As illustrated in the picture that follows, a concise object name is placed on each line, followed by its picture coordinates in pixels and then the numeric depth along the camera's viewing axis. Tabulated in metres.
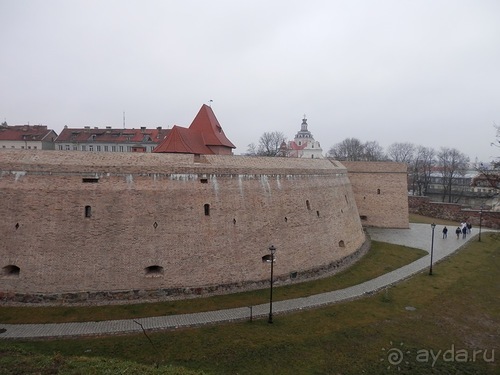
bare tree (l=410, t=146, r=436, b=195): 52.59
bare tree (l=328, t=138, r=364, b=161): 69.36
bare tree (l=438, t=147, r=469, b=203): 50.80
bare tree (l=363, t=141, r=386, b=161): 68.03
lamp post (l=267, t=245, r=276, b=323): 12.91
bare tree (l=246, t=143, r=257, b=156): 75.06
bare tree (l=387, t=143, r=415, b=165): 75.62
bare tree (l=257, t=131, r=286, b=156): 66.47
